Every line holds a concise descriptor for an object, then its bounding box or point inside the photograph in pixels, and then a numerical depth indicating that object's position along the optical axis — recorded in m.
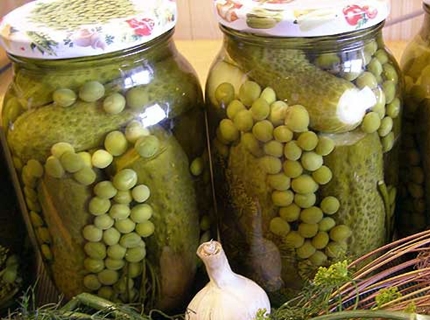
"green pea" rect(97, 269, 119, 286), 0.58
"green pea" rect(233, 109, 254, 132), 0.53
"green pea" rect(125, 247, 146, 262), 0.57
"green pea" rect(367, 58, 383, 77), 0.54
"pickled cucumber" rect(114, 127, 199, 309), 0.54
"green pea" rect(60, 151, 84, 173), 0.52
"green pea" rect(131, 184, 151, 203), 0.54
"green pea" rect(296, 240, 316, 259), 0.58
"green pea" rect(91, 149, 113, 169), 0.52
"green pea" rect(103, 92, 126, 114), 0.52
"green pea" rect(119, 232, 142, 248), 0.56
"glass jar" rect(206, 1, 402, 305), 0.51
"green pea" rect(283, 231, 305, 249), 0.57
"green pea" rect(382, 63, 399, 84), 0.55
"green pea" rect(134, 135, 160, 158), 0.53
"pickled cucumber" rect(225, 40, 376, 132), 0.52
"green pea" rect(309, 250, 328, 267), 0.58
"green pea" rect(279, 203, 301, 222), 0.56
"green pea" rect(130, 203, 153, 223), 0.55
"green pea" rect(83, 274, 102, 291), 0.58
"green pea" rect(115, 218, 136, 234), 0.55
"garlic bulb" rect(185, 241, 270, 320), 0.52
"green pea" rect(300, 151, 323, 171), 0.53
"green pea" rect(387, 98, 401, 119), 0.55
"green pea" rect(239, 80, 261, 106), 0.53
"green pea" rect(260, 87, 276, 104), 0.52
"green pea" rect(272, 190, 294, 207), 0.55
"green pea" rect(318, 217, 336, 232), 0.56
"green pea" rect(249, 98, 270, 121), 0.52
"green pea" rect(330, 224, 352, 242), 0.57
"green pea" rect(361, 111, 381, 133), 0.53
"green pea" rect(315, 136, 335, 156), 0.52
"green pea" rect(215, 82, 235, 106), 0.55
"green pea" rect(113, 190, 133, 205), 0.54
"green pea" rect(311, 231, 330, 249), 0.57
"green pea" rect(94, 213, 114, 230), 0.54
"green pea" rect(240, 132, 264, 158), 0.54
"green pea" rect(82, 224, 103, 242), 0.55
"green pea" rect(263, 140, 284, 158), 0.53
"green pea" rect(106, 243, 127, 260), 0.56
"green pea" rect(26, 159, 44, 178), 0.54
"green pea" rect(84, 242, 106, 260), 0.56
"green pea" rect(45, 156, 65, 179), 0.52
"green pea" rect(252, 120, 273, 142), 0.53
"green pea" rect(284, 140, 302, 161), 0.52
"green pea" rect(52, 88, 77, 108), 0.51
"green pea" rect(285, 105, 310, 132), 0.51
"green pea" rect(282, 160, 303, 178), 0.53
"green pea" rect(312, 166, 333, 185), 0.54
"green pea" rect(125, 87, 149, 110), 0.53
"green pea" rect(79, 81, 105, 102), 0.52
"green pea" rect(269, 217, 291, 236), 0.57
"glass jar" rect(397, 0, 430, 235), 0.59
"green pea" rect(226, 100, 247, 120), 0.54
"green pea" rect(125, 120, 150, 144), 0.53
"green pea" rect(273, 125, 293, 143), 0.52
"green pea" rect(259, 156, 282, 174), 0.54
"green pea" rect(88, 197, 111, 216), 0.54
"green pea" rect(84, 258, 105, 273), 0.57
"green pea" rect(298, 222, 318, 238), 0.56
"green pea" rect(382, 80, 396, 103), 0.55
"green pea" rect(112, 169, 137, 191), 0.53
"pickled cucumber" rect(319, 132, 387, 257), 0.54
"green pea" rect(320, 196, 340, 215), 0.55
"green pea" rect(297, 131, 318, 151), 0.52
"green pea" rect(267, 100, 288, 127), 0.52
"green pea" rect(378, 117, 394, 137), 0.55
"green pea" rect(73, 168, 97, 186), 0.52
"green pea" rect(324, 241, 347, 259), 0.58
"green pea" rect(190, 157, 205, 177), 0.59
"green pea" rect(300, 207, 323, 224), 0.56
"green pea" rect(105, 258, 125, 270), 0.57
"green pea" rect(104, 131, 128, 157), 0.52
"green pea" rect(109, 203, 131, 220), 0.54
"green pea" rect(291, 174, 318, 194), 0.54
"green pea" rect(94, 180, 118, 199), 0.53
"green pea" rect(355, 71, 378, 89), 0.53
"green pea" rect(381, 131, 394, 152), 0.56
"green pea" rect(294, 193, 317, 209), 0.55
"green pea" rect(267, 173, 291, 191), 0.54
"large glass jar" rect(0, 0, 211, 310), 0.51
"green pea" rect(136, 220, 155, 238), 0.56
